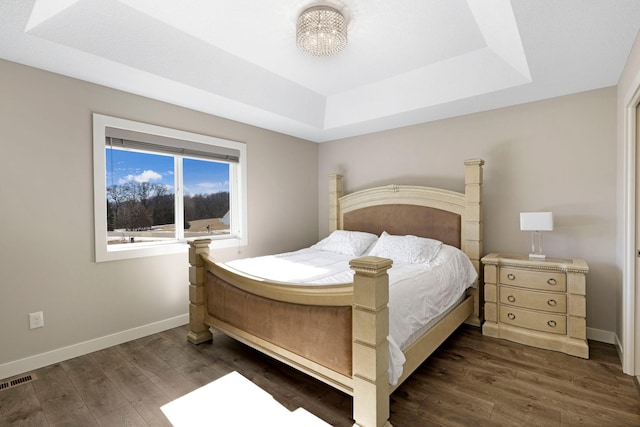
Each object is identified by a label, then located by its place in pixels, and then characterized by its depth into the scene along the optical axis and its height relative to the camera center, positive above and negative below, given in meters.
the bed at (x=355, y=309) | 1.57 -0.66
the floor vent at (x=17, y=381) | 2.11 -1.21
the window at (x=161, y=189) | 2.73 +0.23
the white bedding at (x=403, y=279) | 1.88 -0.54
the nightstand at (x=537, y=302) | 2.47 -0.82
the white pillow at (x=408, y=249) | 2.96 -0.41
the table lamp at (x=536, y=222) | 2.65 -0.12
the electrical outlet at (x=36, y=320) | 2.35 -0.84
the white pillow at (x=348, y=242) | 3.58 -0.40
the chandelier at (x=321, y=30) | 2.09 +1.27
